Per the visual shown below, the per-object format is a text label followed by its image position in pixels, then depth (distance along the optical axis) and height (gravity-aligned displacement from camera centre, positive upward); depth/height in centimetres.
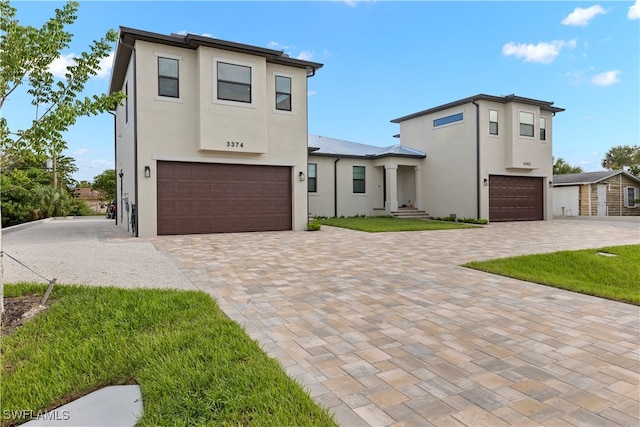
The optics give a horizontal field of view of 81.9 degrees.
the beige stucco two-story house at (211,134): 1119 +250
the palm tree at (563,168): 4522 +527
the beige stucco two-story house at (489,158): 1784 +263
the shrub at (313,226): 1354 -58
